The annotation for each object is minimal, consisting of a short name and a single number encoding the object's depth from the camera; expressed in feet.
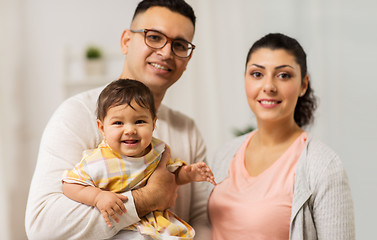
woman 5.01
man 4.53
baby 4.42
